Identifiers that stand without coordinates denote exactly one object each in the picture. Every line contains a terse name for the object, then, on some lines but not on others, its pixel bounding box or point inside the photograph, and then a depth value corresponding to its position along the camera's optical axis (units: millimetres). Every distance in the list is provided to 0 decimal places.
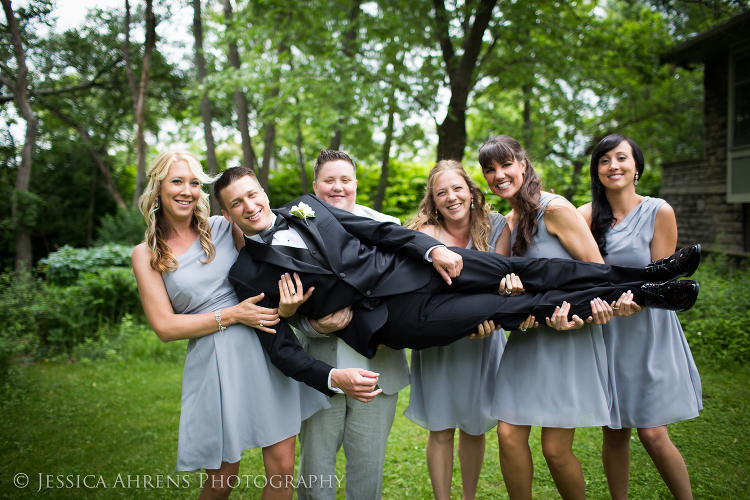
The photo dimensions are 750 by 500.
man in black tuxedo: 2488
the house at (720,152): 9445
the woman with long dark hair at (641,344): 2703
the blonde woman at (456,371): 2918
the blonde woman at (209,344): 2496
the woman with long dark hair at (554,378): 2539
